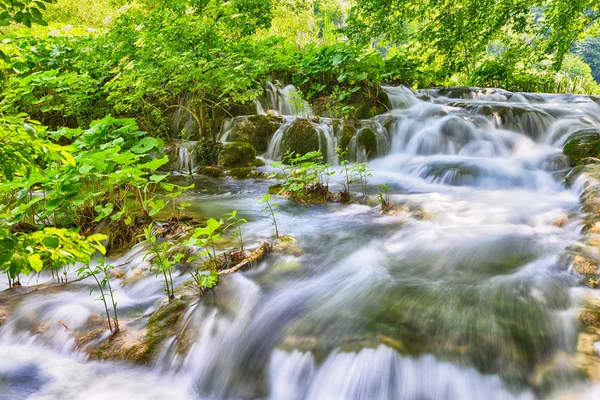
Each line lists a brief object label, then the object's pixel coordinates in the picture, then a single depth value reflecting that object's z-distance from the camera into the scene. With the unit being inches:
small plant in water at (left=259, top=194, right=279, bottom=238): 130.4
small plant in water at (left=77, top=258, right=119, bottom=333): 96.7
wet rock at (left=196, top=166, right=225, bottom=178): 270.7
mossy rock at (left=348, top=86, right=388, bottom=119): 337.7
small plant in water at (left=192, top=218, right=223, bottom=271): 100.7
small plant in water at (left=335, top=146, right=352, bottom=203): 199.9
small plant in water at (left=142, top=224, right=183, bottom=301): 98.7
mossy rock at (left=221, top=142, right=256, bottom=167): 286.4
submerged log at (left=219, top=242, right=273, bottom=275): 118.0
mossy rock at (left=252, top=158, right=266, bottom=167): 289.9
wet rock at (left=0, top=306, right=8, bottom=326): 106.6
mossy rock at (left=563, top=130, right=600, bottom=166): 220.5
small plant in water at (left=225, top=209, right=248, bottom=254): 130.5
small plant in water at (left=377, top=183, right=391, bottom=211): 183.1
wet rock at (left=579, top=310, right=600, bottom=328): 85.7
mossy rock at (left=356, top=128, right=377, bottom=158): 295.0
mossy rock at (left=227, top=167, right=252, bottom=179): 266.2
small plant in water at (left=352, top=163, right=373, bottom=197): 198.3
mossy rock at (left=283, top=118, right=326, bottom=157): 294.2
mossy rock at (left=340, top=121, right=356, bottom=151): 293.3
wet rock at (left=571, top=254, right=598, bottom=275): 105.8
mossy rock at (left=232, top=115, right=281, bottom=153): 307.6
